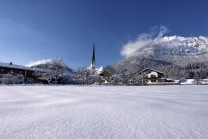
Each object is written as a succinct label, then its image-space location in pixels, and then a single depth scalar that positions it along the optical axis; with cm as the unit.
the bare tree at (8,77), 2694
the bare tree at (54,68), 2824
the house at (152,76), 3966
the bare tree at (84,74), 3253
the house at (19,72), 3130
